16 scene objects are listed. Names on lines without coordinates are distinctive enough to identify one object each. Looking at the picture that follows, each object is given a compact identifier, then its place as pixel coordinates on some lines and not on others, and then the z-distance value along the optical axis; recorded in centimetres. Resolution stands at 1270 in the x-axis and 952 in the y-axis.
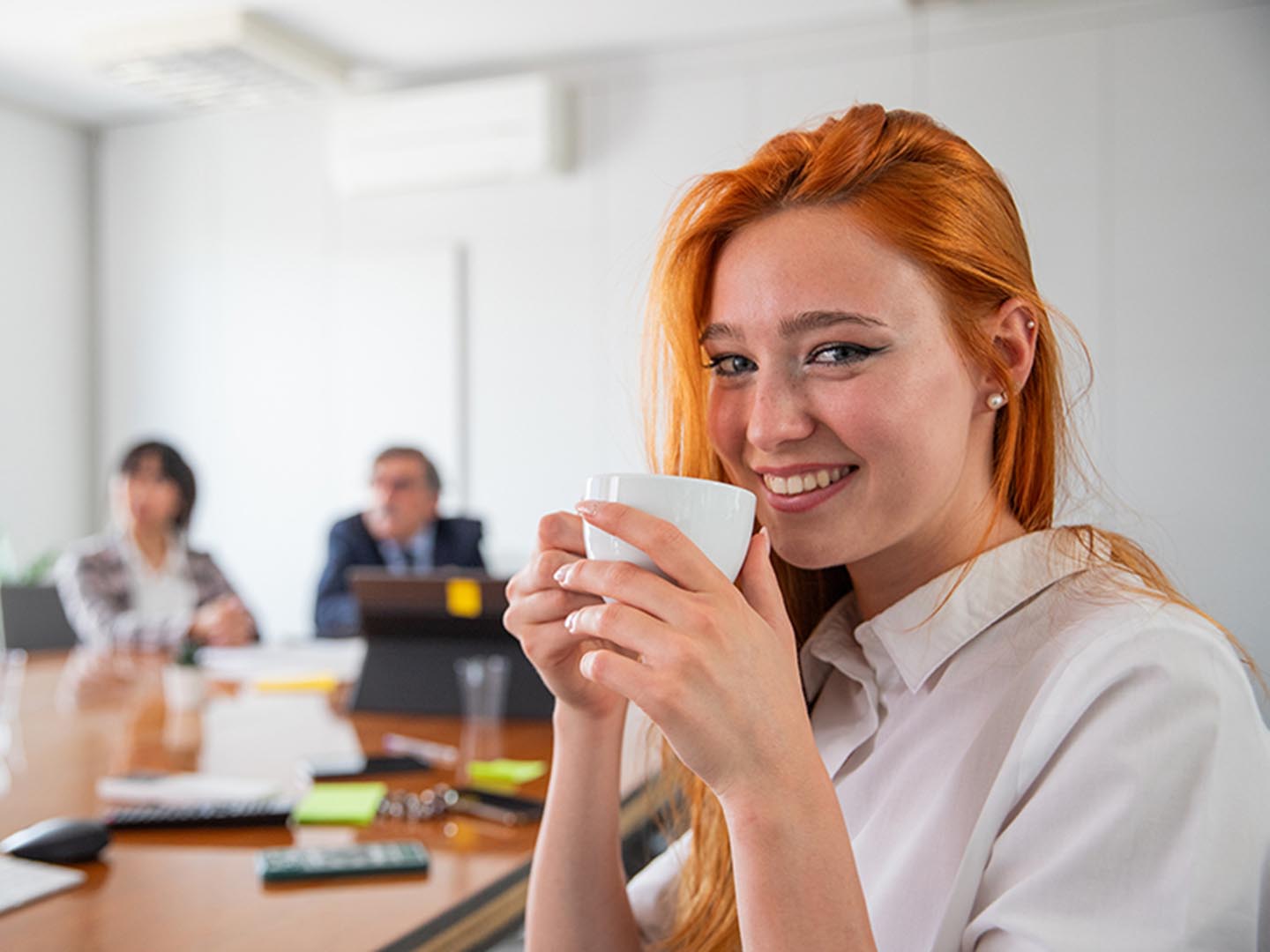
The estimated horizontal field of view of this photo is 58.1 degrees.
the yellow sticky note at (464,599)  216
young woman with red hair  76
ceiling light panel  429
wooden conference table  111
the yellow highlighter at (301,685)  249
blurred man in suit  403
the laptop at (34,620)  353
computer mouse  130
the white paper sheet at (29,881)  119
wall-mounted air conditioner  462
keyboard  144
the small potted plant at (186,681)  224
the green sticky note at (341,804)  147
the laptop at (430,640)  216
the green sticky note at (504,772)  169
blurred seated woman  343
